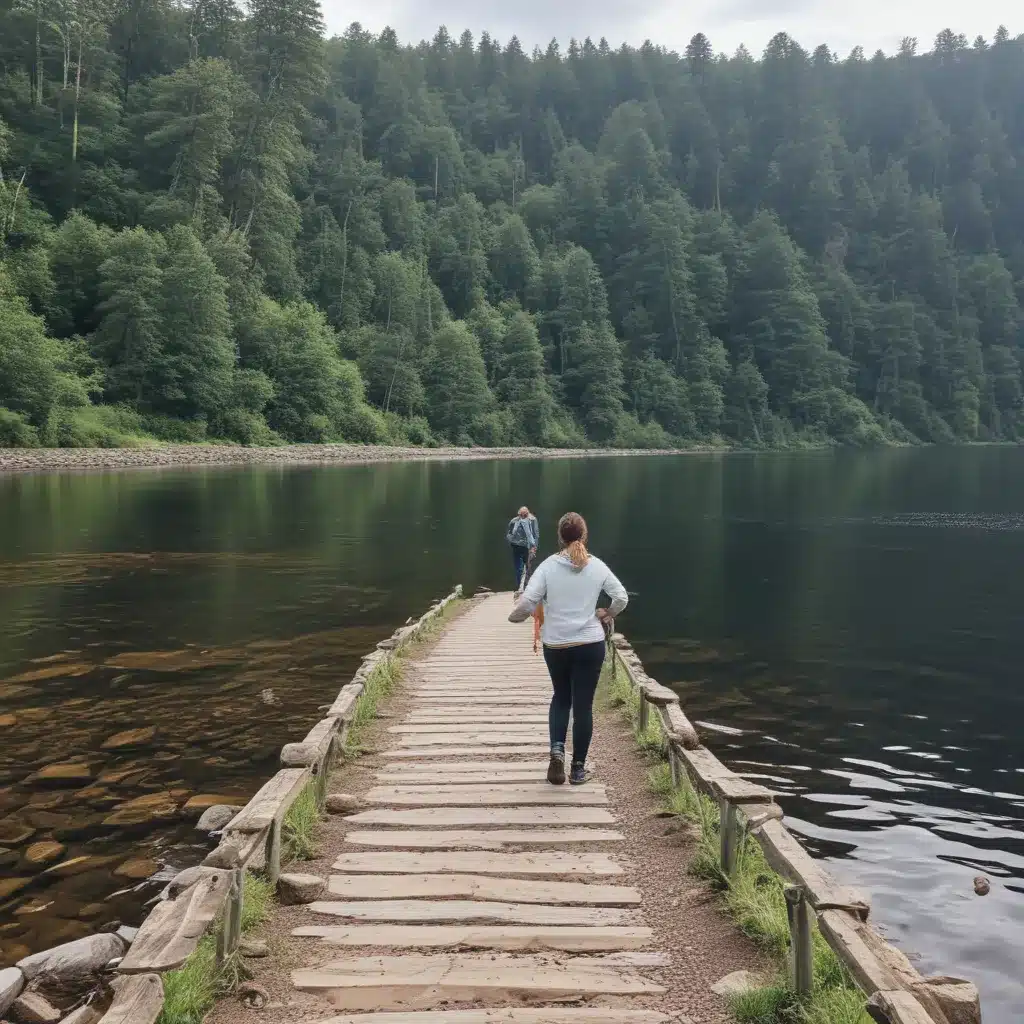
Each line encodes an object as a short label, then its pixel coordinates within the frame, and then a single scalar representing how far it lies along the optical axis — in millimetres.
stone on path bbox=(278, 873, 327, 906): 5203
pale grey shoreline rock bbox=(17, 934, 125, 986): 5664
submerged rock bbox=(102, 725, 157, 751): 10383
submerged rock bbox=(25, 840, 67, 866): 7473
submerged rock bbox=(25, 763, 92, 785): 9156
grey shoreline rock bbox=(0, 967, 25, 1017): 5273
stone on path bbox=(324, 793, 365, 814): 6754
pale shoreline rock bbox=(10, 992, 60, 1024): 5184
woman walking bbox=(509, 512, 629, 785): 6836
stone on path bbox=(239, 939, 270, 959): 4520
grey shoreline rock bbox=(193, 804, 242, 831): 8164
